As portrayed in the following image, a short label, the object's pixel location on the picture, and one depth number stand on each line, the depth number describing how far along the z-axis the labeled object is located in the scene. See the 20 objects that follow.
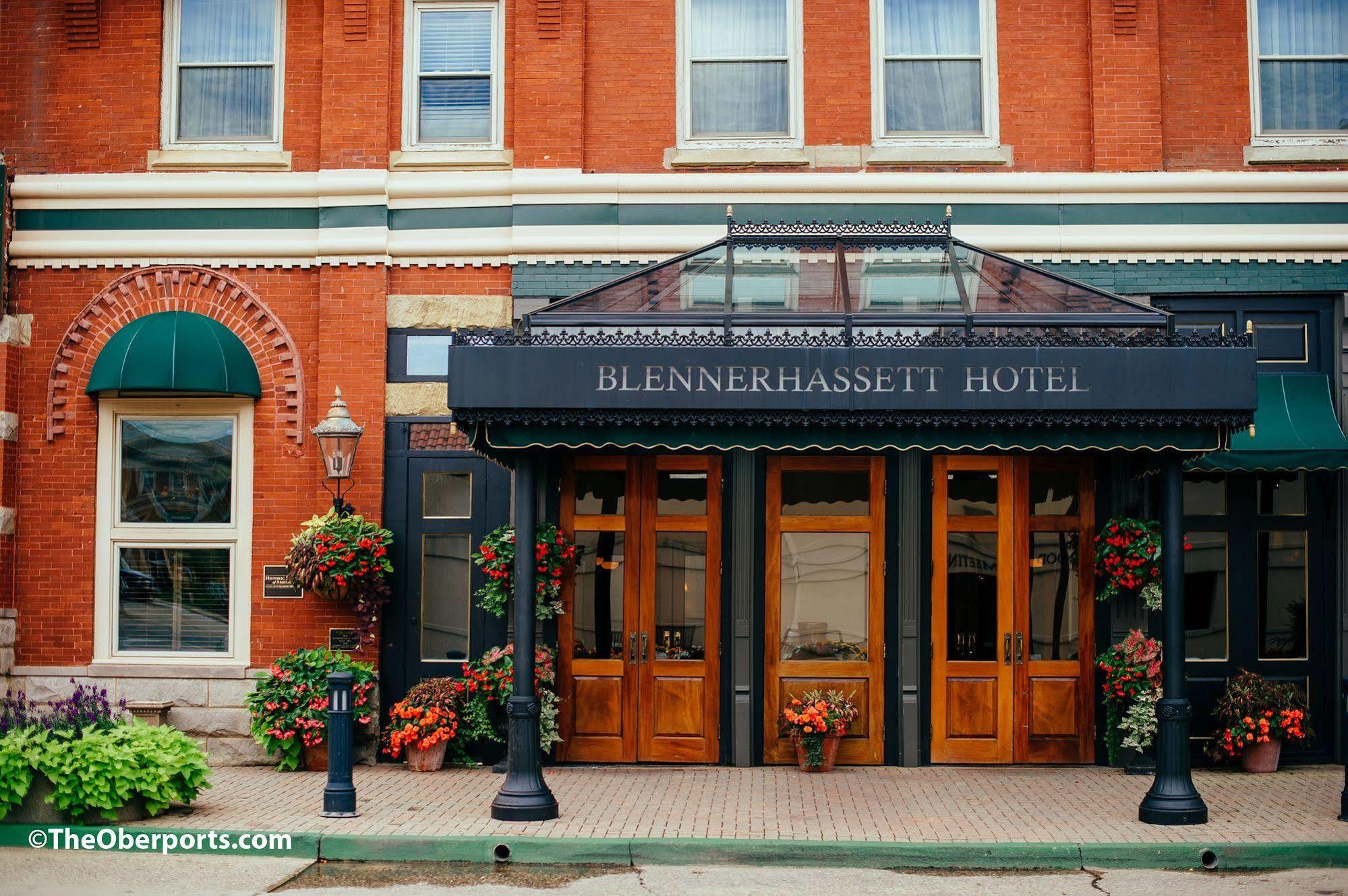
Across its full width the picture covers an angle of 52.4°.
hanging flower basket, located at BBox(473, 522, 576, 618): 12.08
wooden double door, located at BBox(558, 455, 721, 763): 12.44
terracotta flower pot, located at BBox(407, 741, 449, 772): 12.11
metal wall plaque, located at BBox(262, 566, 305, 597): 12.79
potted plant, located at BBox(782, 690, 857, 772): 11.88
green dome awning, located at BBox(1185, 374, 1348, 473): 11.98
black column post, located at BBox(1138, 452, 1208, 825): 9.88
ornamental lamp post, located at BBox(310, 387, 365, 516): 12.12
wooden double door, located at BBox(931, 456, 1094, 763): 12.39
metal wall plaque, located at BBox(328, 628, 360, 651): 12.64
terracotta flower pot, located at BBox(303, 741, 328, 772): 12.26
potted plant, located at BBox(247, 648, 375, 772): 11.95
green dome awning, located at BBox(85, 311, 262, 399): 12.41
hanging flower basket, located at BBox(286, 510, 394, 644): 12.12
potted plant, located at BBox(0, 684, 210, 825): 9.45
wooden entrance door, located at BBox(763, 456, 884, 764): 12.41
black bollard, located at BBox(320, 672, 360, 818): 10.02
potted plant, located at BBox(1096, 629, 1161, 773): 11.75
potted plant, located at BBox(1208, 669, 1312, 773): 11.91
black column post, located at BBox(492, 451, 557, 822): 9.96
